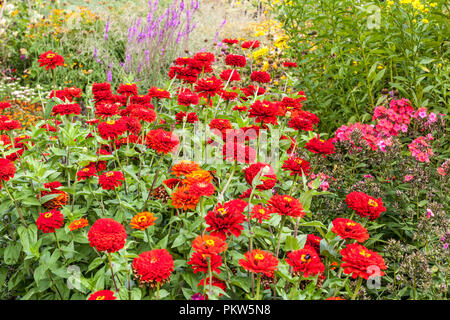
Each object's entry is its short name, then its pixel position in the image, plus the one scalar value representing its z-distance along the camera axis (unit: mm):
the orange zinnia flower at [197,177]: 1490
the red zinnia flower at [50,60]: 2111
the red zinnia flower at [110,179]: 1717
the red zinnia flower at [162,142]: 1680
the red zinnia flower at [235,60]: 2393
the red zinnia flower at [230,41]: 2678
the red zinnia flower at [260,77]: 2467
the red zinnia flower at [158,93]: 2168
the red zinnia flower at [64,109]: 1962
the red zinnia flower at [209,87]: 2004
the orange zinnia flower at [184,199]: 1479
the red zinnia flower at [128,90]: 2239
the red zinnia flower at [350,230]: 1409
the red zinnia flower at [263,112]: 1832
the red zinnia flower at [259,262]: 1219
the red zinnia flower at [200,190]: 1388
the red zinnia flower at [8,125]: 1926
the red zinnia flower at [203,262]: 1258
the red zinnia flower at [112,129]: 1786
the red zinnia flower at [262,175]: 1586
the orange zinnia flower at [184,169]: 1564
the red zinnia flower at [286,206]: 1392
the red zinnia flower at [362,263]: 1270
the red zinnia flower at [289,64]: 2916
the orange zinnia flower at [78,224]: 1604
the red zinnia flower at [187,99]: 1995
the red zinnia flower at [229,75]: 2551
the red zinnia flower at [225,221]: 1317
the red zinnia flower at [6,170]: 1517
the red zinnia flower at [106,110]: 1957
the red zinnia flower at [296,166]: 1804
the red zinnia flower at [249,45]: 2799
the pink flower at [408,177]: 2273
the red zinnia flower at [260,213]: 1581
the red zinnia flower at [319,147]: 1862
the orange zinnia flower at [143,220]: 1405
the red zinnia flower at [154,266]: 1207
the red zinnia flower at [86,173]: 1762
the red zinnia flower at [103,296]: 1186
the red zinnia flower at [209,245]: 1213
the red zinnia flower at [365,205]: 1595
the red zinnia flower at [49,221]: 1540
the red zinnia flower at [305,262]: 1315
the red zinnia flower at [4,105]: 2242
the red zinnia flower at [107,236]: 1227
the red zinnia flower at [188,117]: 2238
